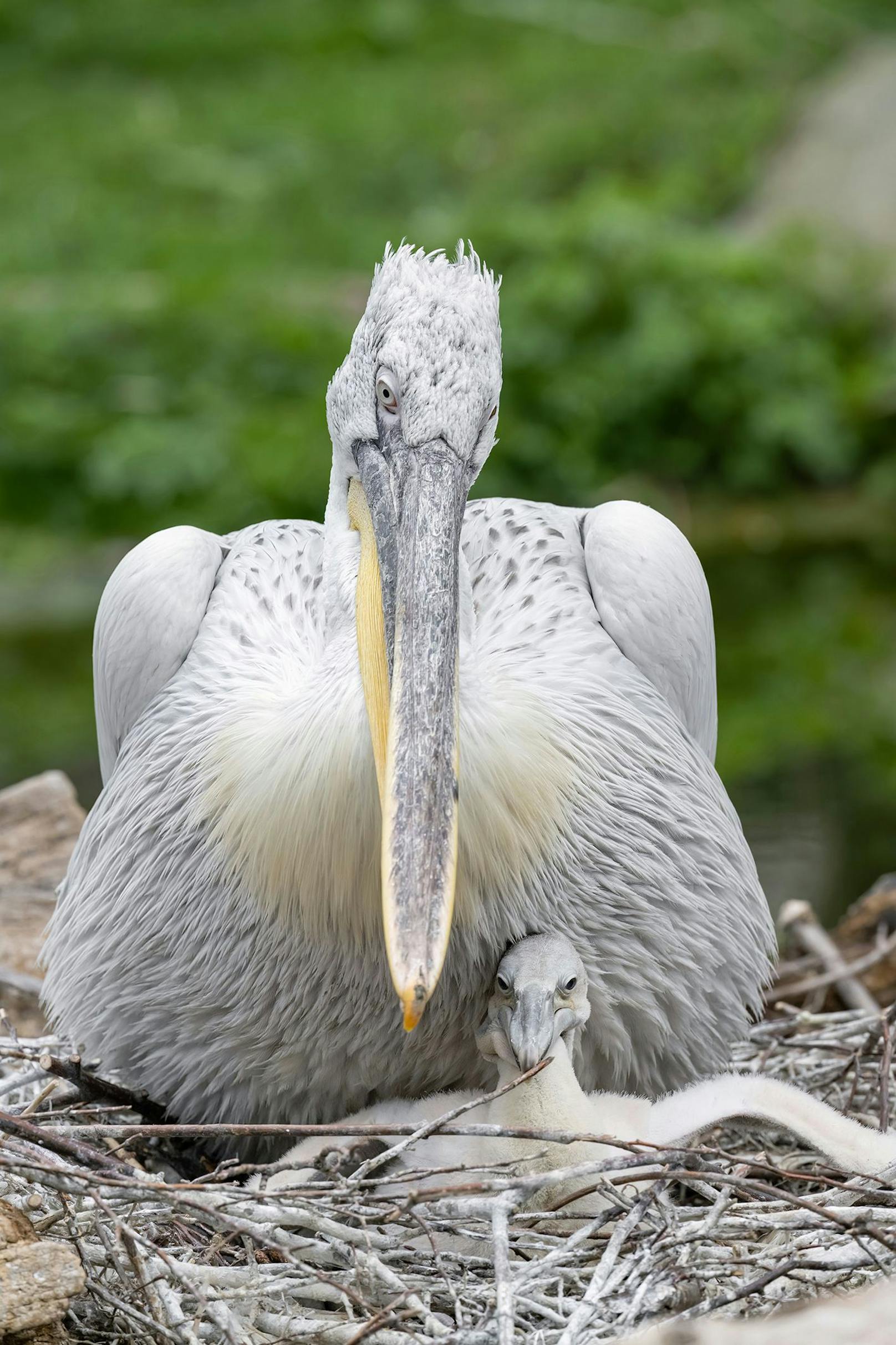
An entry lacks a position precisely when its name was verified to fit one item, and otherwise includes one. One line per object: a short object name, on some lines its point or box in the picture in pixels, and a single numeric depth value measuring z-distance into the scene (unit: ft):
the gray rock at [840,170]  91.86
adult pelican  22.56
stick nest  19.03
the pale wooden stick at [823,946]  32.30
